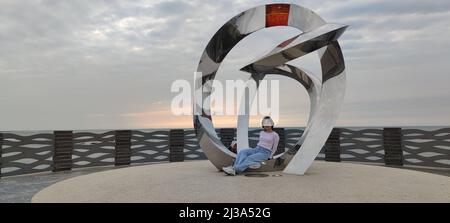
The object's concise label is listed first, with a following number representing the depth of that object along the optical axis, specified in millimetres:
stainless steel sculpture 7238
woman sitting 7438
